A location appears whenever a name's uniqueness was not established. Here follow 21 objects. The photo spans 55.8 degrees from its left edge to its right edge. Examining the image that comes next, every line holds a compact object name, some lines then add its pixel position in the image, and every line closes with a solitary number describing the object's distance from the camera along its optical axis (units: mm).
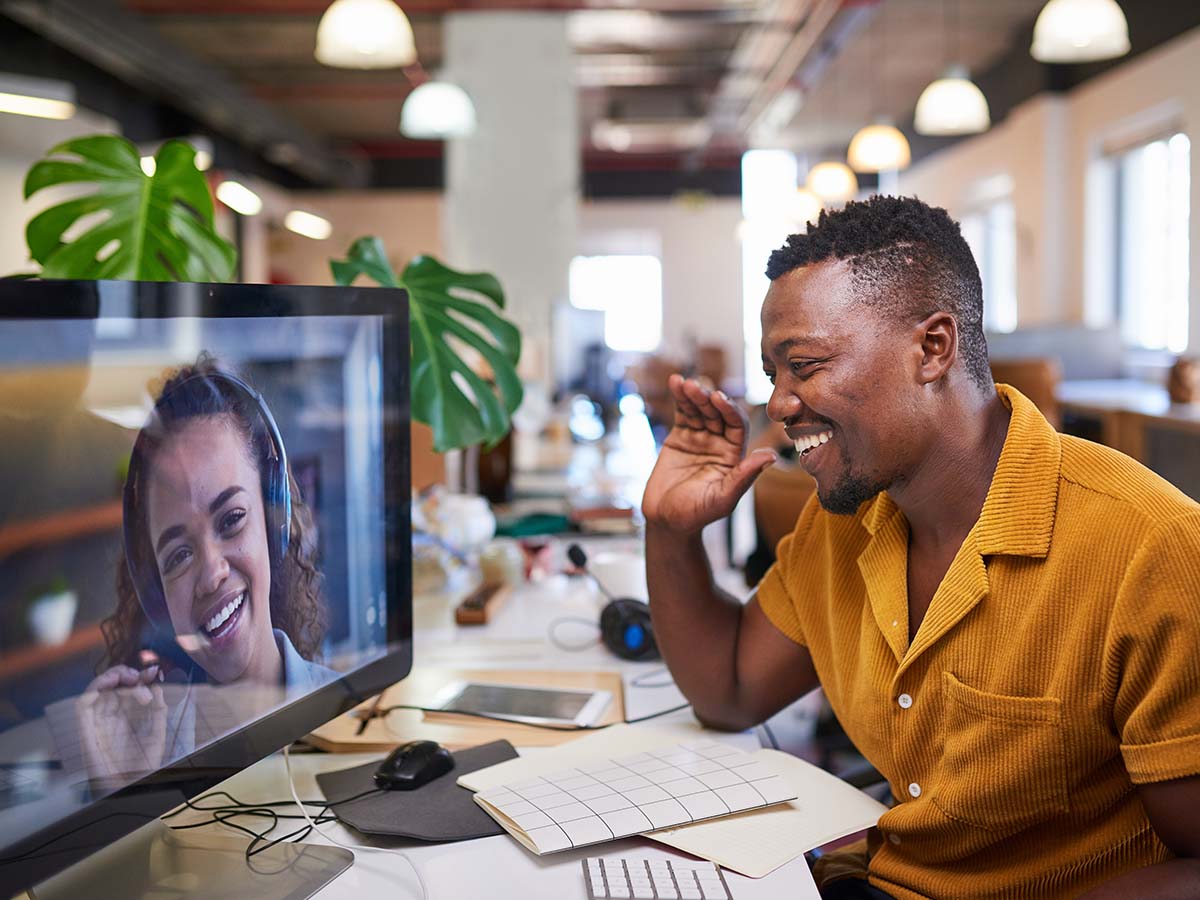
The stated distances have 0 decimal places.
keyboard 989
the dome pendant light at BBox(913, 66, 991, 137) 5898
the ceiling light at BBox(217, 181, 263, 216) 9523
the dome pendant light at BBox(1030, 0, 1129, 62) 4422
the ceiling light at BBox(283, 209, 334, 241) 12023
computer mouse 1245
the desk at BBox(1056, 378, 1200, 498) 4477
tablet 1512
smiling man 995
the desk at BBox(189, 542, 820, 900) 1015
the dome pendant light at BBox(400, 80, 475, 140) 5430
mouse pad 1127
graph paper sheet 1093
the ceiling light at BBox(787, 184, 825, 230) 9765
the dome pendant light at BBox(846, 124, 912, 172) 7086
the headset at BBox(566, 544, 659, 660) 1790
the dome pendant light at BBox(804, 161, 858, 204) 8883
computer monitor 773
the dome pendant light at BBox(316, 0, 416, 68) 4270
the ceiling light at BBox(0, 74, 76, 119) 5586
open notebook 1081
